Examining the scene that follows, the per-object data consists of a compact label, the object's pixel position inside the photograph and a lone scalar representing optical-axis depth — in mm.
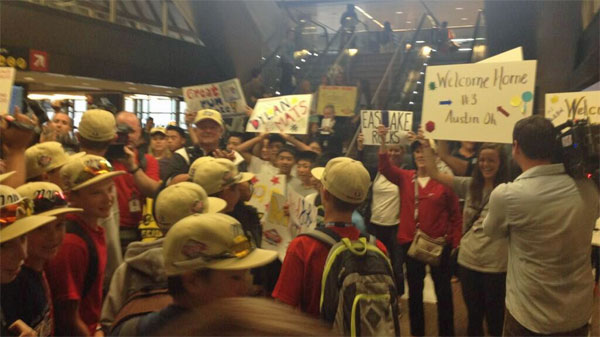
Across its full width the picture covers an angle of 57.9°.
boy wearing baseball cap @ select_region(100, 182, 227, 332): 2100
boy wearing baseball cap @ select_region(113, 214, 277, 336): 1722
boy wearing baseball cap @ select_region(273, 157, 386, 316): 2322
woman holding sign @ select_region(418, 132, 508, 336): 3898
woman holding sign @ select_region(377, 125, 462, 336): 4535
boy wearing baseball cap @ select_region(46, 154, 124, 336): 2365
